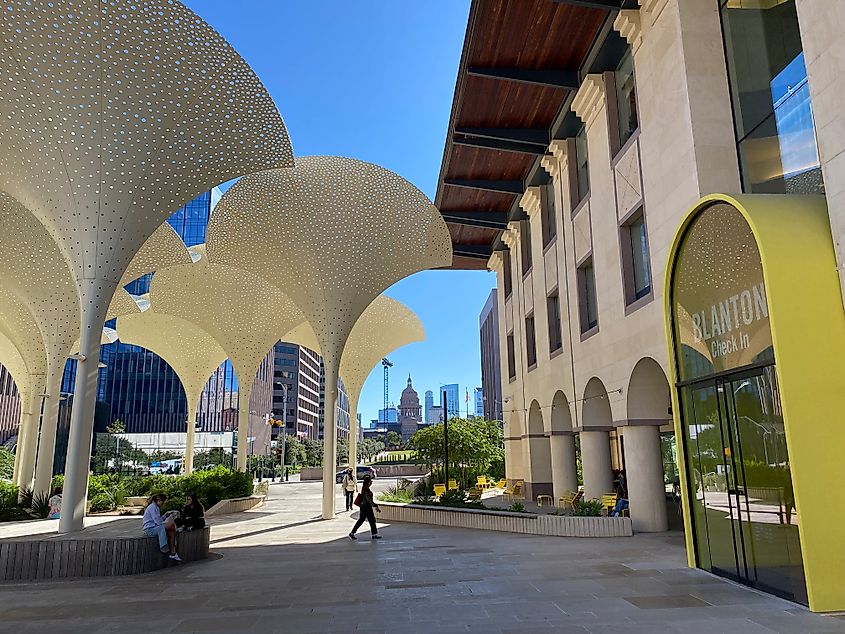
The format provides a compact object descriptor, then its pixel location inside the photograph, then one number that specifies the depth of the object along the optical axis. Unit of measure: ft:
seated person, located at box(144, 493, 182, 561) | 32.60
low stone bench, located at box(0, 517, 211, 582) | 30.01
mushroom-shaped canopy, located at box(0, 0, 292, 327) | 36.27
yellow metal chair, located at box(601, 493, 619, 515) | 49.85
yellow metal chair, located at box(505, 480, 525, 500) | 80.59
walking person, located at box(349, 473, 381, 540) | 42.37
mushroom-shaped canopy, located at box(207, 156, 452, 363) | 62.08
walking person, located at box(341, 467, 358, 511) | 68.54
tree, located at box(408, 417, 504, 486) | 96.27
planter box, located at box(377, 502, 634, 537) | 41.83
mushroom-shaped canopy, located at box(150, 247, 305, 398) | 83.35
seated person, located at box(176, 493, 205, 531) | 36.22
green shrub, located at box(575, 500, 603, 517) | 44.09
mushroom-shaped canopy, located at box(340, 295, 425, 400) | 107.14
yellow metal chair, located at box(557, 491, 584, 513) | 57.28
